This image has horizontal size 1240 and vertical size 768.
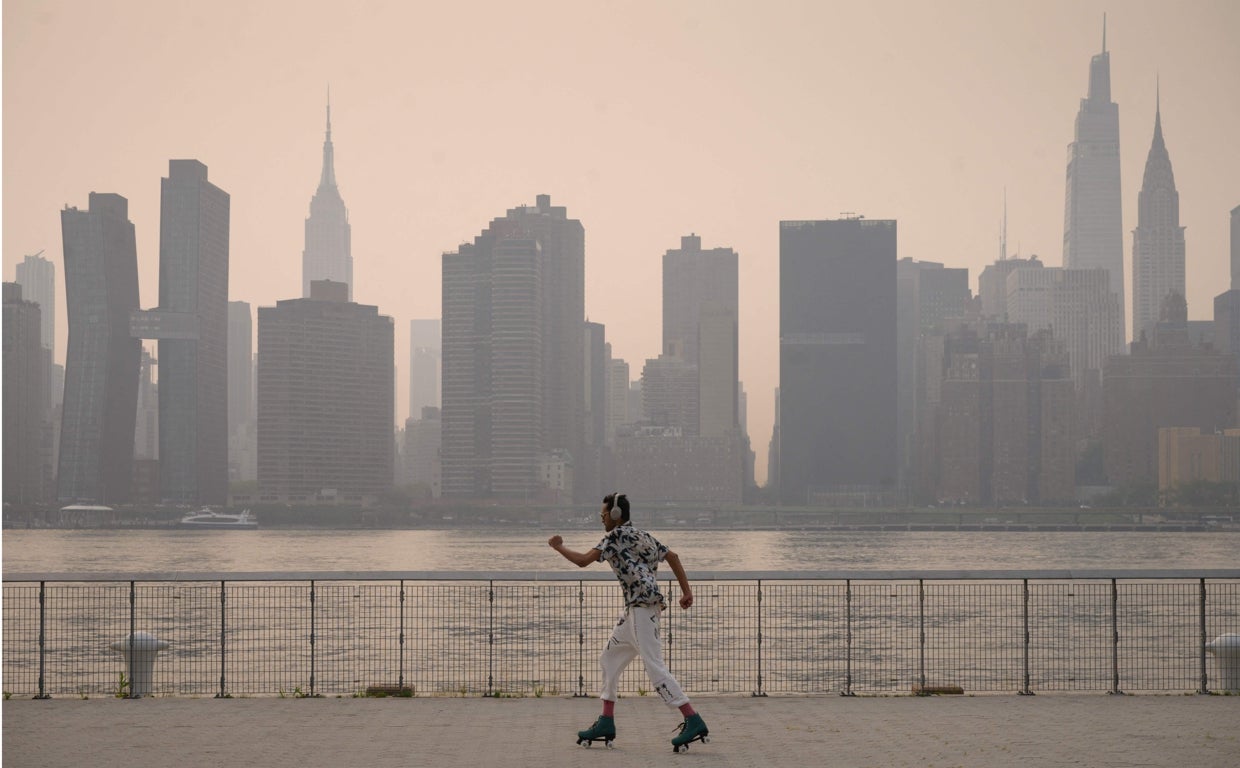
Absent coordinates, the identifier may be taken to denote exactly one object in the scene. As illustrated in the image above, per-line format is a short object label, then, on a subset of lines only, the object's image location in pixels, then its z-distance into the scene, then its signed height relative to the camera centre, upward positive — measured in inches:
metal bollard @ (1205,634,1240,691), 539.2 -77.2
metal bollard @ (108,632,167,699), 536.1 -78.5
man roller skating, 399.9 -43.0
